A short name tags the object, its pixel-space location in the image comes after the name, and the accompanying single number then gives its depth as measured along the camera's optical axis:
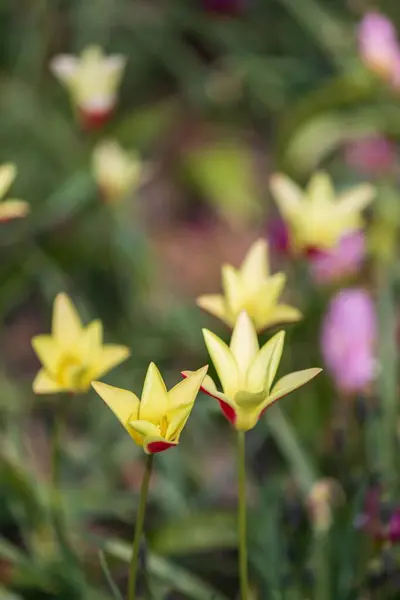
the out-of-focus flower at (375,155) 2.29
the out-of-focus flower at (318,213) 1.85
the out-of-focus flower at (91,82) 2.02
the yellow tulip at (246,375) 1.65
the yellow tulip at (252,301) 1.76
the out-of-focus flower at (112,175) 2.01
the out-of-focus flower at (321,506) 1.84
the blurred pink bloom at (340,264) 2.09
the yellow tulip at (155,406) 1.65
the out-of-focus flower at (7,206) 1.76
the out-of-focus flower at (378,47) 2.14
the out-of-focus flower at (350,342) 1.94
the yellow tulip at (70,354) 1.73
